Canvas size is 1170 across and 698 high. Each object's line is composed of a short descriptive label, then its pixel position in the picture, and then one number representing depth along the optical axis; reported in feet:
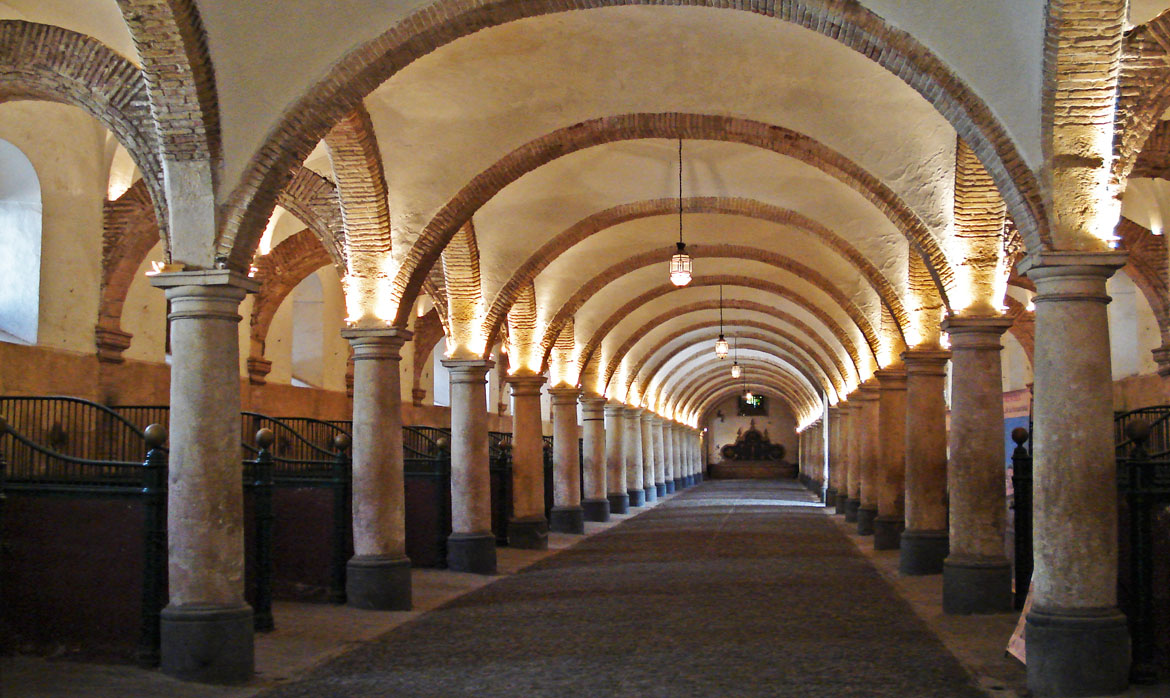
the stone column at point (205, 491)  25.66
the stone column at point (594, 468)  82.33
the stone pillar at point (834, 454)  97.40
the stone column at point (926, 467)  45.47
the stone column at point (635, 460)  103.50
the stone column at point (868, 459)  66.85
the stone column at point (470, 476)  48.60
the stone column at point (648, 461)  113.09
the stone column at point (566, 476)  70.54
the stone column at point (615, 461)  92.27
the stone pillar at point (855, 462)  76.64
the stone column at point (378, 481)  37.78
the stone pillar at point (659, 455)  126.11
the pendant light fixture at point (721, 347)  75.52
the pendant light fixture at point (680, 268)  46.47
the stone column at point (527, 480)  60.59
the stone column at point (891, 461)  57.21
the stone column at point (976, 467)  36.68
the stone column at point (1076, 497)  24.41
